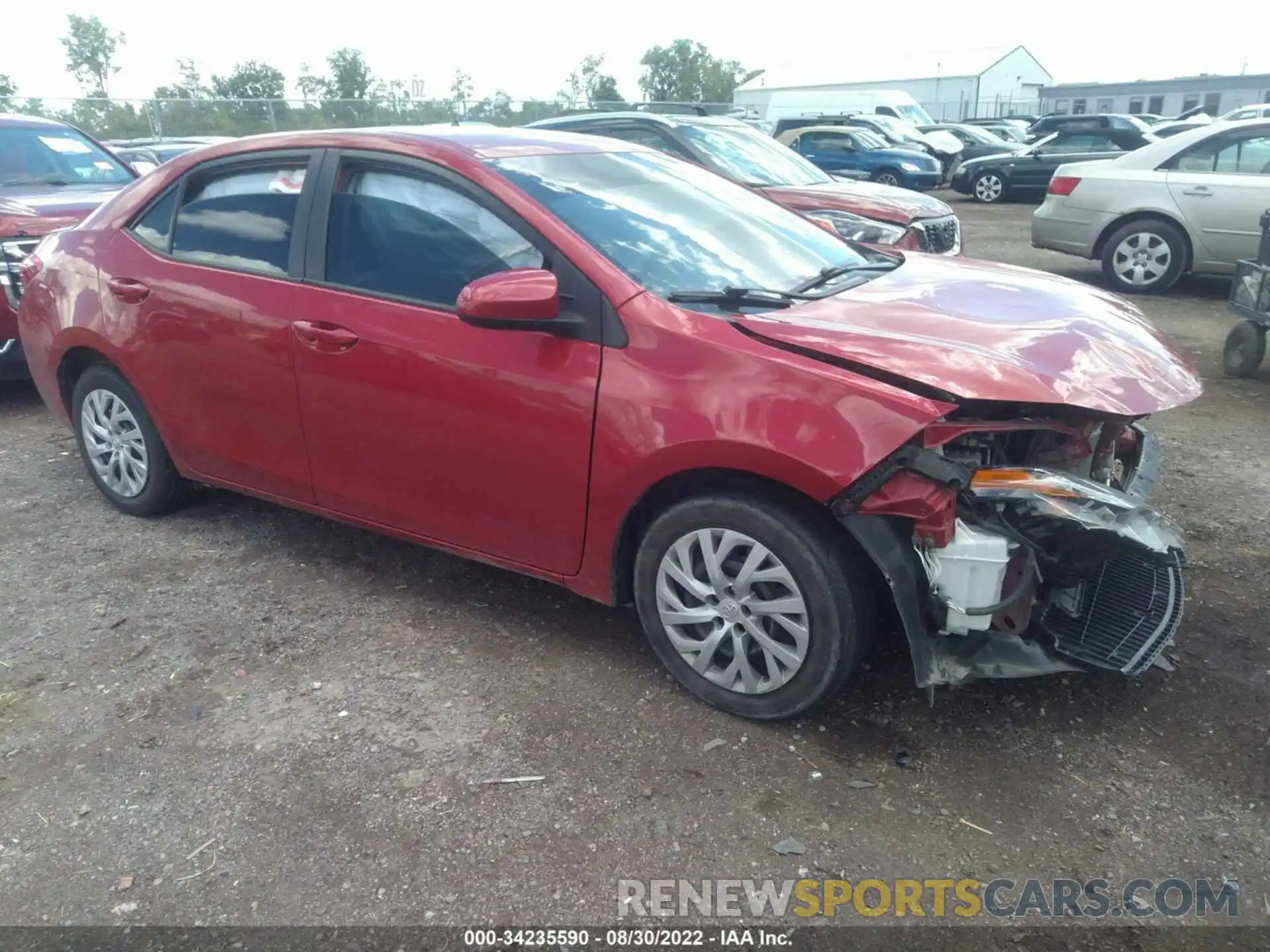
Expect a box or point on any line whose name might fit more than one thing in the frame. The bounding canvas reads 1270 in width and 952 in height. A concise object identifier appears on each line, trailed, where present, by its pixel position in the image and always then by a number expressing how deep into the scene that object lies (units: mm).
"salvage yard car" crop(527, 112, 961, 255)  7496
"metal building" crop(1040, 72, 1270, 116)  51250
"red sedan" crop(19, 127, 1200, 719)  2725
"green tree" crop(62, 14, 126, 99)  52875
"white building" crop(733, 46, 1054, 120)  56969
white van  32875
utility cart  6379
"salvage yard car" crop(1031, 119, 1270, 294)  8680
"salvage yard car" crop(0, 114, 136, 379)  6035
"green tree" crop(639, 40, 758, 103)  78812
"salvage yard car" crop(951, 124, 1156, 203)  17656
